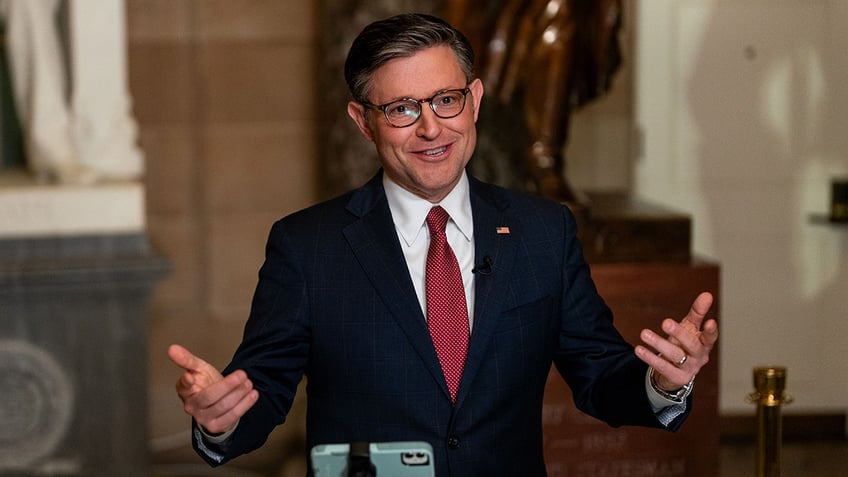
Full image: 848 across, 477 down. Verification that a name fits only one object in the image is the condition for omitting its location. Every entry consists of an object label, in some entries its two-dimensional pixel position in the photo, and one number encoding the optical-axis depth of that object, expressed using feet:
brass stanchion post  18.01
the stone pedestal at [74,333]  32.19
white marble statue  33.76
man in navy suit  17.31
